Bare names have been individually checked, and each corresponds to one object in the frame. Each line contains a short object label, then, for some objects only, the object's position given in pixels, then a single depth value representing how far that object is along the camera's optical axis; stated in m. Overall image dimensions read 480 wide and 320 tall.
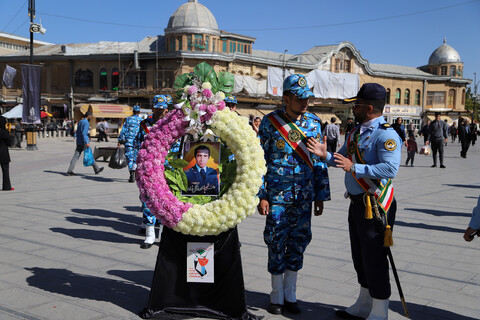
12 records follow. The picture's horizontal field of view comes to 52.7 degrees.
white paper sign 4.03
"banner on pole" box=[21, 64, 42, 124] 20.61
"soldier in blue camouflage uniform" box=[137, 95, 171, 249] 6.19
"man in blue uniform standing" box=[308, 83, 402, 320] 3.63
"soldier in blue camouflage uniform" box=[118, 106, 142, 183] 7.73
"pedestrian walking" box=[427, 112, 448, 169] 16.78
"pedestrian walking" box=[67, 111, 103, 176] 13.61
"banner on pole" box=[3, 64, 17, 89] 25.98
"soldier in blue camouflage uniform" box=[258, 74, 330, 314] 4.07
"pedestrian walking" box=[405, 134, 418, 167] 17.73
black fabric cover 3.98
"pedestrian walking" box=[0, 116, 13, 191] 10.45
